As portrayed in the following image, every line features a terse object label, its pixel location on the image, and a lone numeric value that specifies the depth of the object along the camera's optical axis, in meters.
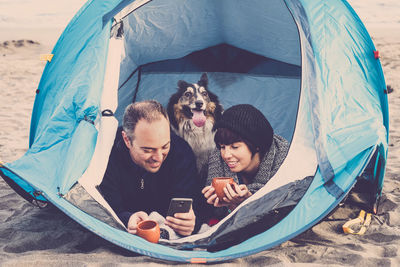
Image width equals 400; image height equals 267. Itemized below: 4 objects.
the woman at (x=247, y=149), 2.64
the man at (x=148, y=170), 2.44
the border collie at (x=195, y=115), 3.65
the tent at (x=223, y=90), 2.23
